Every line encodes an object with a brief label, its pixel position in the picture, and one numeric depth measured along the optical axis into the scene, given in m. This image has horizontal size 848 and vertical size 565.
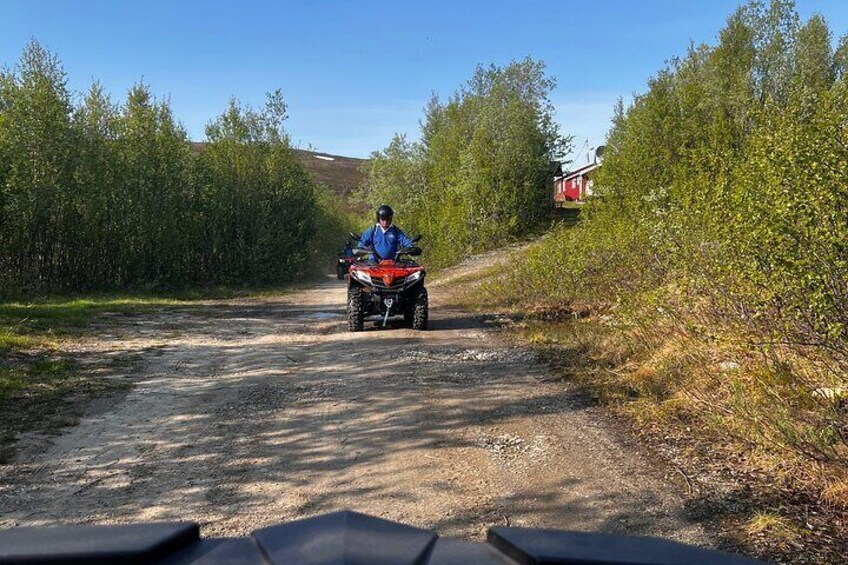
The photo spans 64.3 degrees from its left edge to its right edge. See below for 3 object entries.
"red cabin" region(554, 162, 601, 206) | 67.57
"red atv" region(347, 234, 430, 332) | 10.39
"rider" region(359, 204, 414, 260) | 10.92
